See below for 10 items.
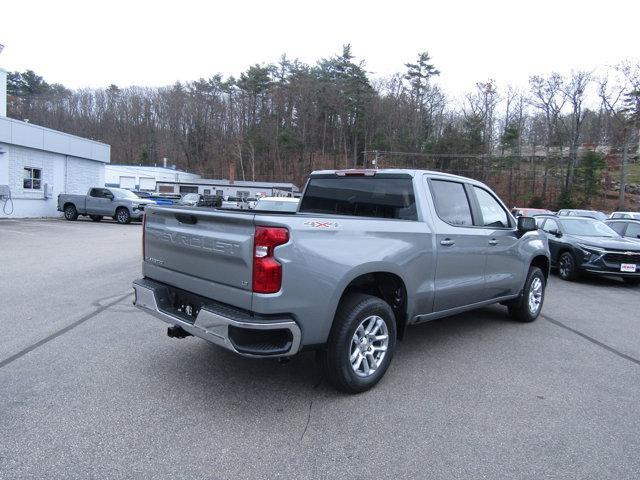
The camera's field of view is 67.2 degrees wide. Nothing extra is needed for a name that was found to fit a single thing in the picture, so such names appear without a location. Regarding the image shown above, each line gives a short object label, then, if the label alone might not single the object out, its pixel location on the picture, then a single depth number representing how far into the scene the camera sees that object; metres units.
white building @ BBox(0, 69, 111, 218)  21.94
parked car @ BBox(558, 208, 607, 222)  21.54
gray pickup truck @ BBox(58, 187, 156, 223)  24.53
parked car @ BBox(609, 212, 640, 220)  19.95
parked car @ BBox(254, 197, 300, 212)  12.64
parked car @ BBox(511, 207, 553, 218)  20.64
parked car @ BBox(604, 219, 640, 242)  13.54
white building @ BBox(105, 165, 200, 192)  64.00
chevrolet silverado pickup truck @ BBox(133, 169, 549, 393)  3.45
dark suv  10.57
